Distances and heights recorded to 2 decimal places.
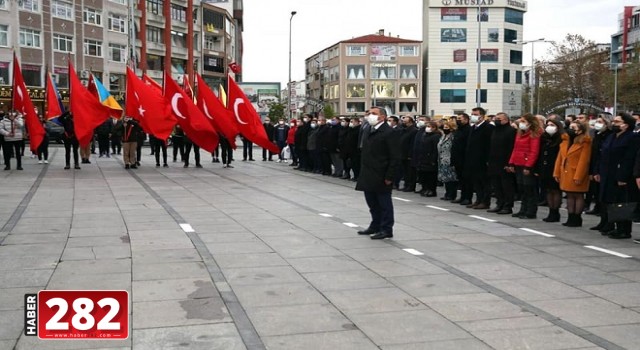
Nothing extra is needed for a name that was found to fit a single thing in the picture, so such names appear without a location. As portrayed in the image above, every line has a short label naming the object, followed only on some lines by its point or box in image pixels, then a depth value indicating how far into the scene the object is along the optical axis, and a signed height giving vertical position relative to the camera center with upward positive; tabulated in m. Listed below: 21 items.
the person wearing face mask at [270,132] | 30.11 -0.29
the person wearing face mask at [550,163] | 11.97 -0.63
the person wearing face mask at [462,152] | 14.47 -0.53
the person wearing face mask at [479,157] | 13.79 -0.61
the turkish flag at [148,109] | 21.58 +0.48
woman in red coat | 12.34 -0.58
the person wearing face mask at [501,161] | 13.12 -0.65
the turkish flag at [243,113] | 22.72 +0.39
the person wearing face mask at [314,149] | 22.92 -0.75
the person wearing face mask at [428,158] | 16.05 -0.73
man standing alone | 9.89 -0.62
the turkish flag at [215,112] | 22.48 +0.41
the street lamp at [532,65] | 70.75 +6.39
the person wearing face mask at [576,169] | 11.21 -0.68
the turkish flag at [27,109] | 21.64 +0.46
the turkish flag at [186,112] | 21.97 +0.39
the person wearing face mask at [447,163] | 15.16 -0.79
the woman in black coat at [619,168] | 10.01 -0.60
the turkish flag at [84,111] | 20.73 +0.40
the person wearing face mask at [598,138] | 10.95 -0.19
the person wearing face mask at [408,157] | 17.23 -0.76
